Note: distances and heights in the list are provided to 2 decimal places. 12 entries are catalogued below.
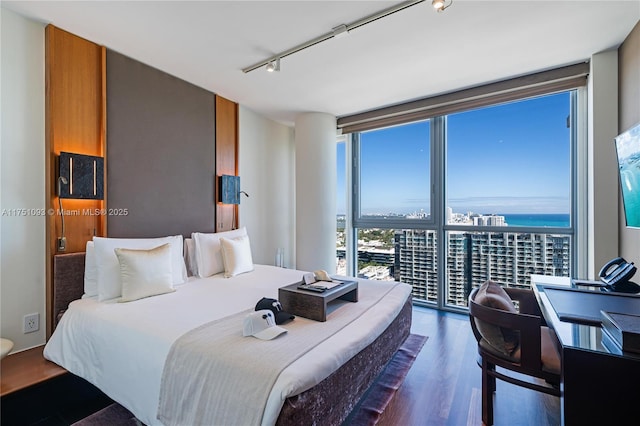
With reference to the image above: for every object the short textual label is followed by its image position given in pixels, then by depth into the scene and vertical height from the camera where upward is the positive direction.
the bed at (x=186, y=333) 1.29 -0.76
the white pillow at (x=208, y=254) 2.93 -0.45
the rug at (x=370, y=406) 1.77 -1.31
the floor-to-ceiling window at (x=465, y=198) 3.13 +0.18
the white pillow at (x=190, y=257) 2.98 -0.48
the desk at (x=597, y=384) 1.07 -0.68
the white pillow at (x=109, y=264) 2.15 -0.40
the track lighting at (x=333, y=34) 1.98 +1.43
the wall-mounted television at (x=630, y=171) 1.75 +0.27
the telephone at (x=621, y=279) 1.79 -0.45
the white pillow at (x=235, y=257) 2.96 -0.49
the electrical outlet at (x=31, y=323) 2.12 -0.85
